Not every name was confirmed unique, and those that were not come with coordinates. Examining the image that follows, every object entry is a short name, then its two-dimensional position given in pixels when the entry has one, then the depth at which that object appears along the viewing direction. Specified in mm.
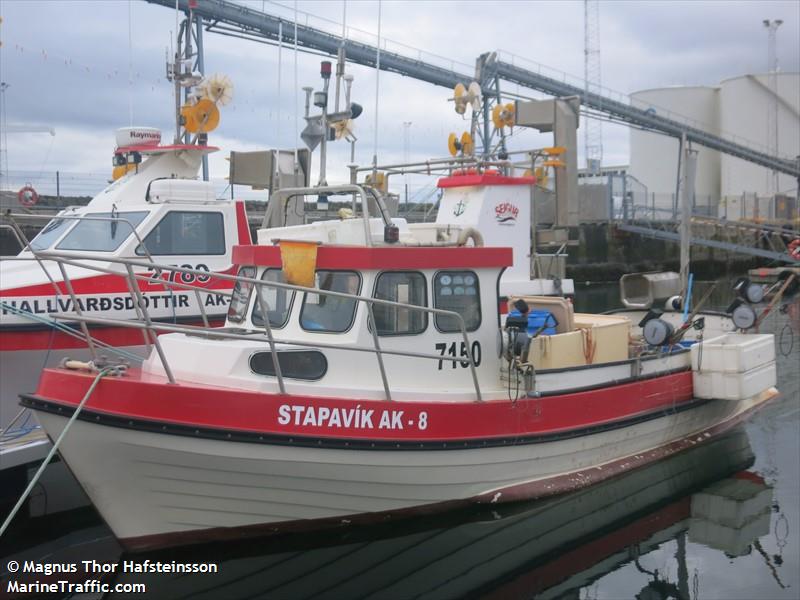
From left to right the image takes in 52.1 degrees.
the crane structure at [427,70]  24125
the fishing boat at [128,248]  8836
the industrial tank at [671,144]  48500
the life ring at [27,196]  18453
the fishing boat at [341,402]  6047
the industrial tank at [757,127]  47281
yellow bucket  6656
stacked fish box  9098
